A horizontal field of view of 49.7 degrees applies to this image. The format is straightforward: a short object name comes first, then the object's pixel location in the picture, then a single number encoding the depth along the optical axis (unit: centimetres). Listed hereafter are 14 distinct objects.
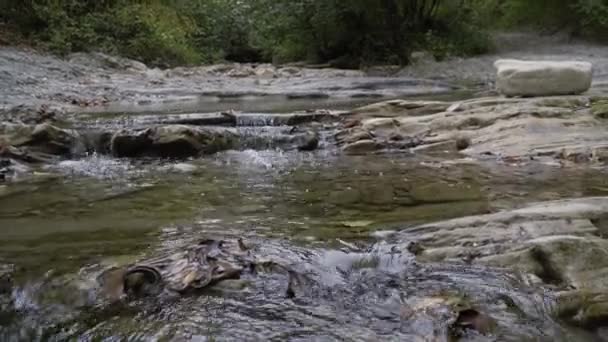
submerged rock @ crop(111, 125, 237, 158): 659
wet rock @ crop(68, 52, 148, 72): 1403
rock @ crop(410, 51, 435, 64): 1642
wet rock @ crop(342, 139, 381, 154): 675
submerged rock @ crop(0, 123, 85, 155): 642
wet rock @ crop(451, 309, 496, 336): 238
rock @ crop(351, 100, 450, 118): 777
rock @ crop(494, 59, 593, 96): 741
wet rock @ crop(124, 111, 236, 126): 759
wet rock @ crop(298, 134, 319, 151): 704
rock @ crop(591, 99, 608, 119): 652
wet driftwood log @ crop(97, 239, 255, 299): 273
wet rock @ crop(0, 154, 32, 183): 547
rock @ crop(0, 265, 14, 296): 273
